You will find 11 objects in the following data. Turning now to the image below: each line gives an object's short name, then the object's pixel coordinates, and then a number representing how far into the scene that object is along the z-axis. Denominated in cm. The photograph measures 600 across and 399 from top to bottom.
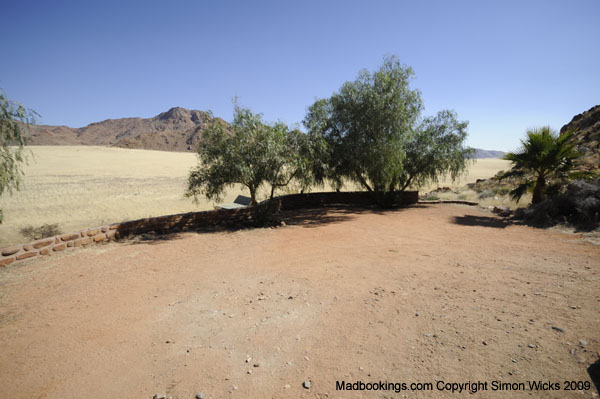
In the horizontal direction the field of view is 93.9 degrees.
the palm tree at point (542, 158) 1113
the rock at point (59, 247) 790
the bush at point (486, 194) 1898
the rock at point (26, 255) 720
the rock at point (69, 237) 809
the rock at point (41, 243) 754
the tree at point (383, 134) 1407
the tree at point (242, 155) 1080
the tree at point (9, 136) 802
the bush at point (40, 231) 1082
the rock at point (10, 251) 698
